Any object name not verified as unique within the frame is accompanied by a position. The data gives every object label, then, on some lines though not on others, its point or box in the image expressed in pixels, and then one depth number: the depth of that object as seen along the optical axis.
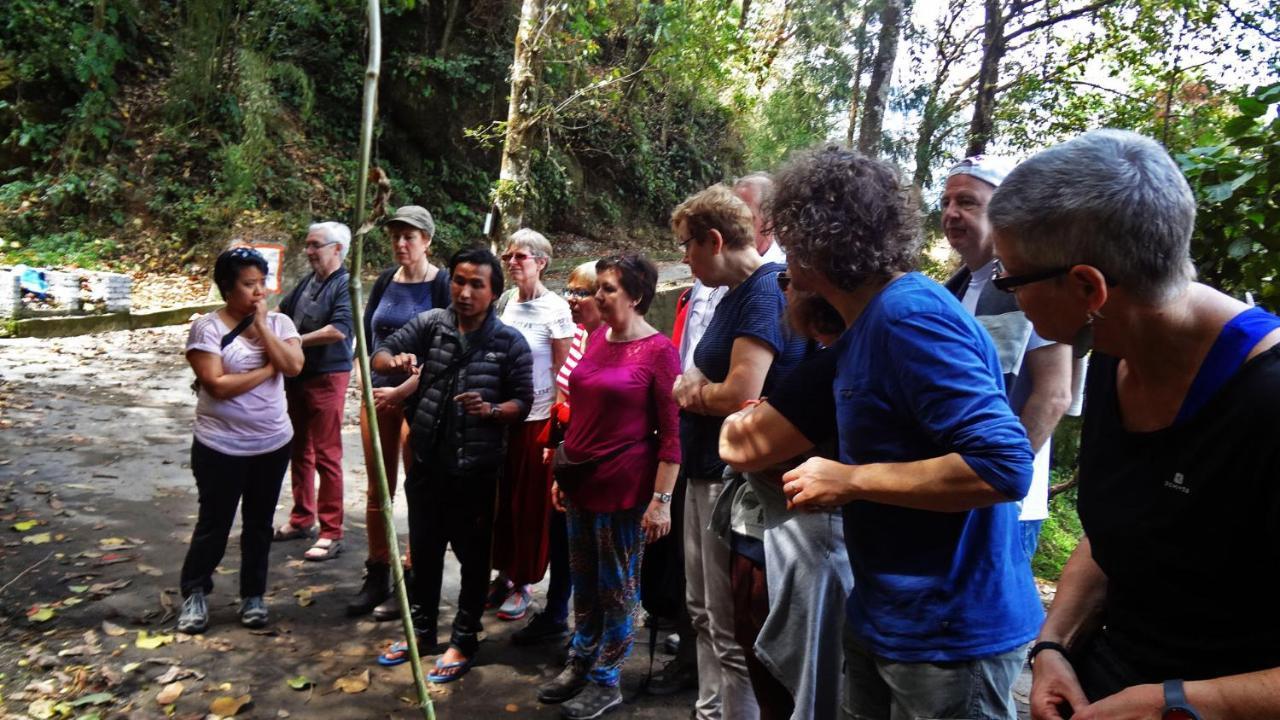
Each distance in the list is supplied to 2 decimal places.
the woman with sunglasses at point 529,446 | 4.43
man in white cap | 2.62
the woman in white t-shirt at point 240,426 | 4.13
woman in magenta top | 3.60
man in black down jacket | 3.96
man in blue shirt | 1.61
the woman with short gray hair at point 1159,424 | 1.27
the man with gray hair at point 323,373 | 5.09
